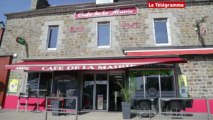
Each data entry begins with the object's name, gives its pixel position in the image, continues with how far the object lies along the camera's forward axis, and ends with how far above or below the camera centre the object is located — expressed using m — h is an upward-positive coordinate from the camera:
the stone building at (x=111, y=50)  11.33 +2.74
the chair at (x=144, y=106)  10.32 -0.77
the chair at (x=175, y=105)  9.85 -0.64
